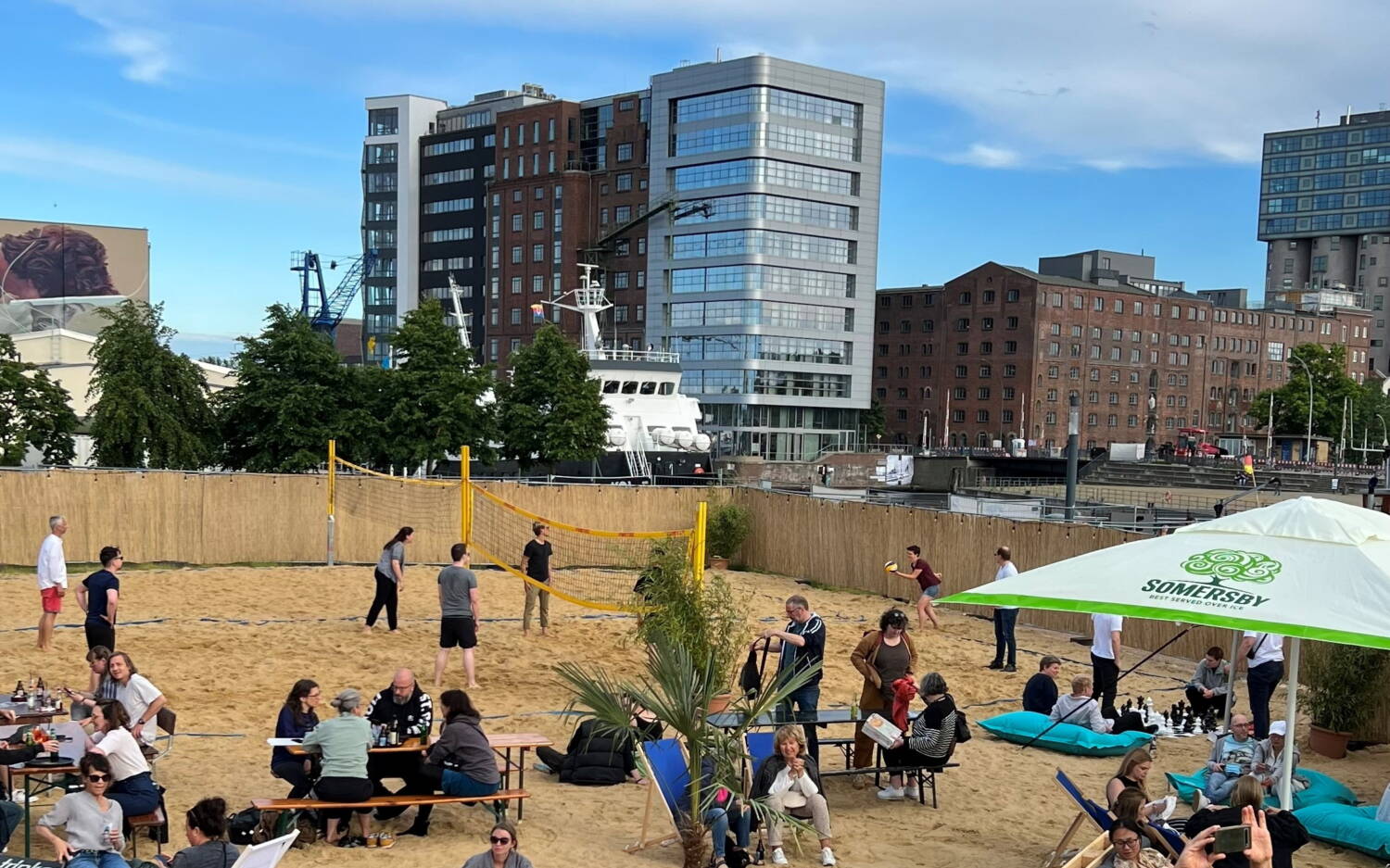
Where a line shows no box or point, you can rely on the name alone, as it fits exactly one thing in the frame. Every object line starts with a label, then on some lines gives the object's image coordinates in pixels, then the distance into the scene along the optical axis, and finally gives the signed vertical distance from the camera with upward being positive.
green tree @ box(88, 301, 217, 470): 28.28 -0.22
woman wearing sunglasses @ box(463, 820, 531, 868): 6.33 -2.46
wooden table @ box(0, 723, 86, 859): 7.50 -2.46
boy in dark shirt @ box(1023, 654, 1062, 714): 11.80 -2.73
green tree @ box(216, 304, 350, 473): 31.25 -0.21
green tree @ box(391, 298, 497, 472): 33.97 +0.18
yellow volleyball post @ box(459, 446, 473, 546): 17.52 -1.51
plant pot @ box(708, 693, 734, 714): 9.70 -2.45
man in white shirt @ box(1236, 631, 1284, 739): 10.89 -2.24
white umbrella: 7.23 -1.01
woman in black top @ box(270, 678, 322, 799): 7.98 -2.34
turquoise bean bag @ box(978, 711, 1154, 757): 10.88 -2.98
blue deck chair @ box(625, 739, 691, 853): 8.04 -2.56
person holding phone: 6.72 -2.37
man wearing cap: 8.84 -2.57
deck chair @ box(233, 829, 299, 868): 6.04 -2.41
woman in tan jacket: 9.74 -2.07
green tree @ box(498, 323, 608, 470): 38.34 -0.08
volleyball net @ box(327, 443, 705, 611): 22.97 -2.57
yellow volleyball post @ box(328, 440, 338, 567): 21.11 -1.33
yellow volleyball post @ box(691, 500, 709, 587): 13.77 -1.54
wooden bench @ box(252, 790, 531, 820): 7.50 -2.70
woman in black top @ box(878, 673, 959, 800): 9.39 -2.54
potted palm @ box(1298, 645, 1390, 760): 11.10 -2.48
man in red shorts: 13.48 -2.25
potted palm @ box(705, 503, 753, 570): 24.75 -2.50
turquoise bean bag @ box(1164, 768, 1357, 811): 9.16 -2.85
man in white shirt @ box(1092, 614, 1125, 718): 12.10 -2.42
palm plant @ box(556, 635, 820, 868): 7.24 -1.88
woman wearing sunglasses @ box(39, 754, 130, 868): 6.46 -2.44
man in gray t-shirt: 12.40 -2.22
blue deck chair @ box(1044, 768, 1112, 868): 7.51 -2.51
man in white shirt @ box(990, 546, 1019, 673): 14.62 -2.54
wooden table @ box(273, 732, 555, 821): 8.38 -2.55
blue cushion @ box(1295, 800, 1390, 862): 8.27 -2.85
